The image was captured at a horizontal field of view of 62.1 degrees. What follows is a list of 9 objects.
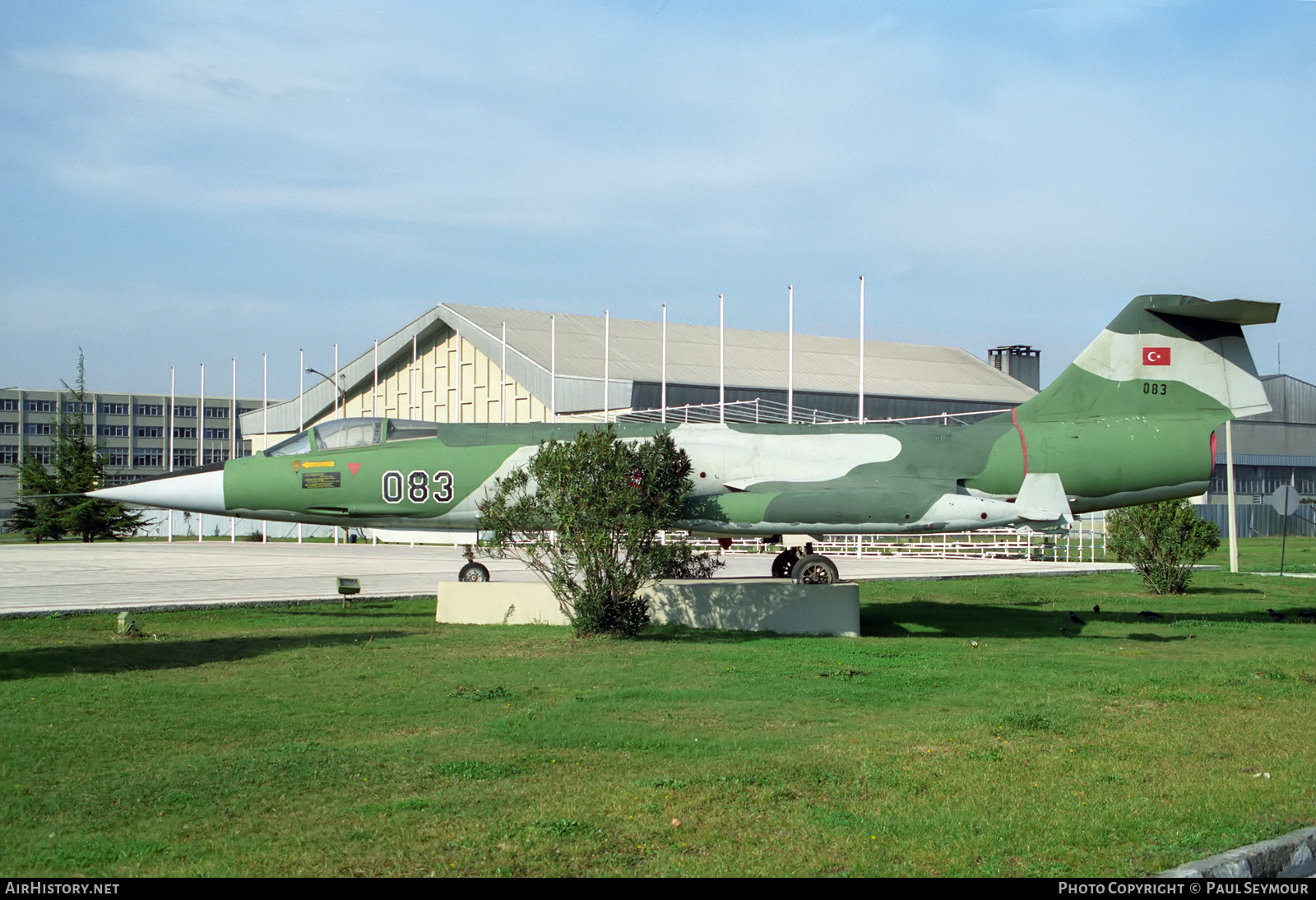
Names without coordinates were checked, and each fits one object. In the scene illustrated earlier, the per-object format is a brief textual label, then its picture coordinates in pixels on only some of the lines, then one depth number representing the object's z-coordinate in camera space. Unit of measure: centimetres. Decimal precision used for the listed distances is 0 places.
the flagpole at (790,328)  3756
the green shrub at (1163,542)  2402
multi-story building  9988
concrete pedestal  1659
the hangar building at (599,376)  5138
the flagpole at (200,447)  4635
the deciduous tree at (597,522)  1528
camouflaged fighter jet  1752
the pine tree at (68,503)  5031
